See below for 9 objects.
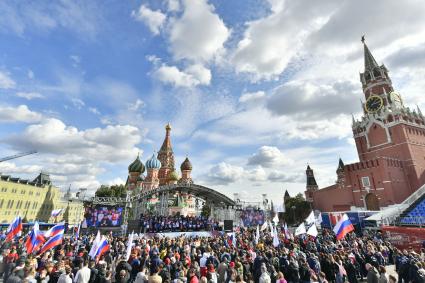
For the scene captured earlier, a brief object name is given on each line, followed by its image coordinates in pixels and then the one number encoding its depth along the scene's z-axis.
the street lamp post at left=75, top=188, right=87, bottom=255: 28.53
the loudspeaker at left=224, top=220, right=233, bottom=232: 30.73
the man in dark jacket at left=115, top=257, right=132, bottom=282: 8.36
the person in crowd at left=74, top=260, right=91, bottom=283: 7.23
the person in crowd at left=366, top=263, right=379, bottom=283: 7.45
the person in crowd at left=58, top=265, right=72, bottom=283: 6.60
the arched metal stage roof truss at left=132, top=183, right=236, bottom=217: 33.09
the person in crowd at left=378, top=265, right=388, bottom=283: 7.16
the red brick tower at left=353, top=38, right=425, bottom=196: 43.22
